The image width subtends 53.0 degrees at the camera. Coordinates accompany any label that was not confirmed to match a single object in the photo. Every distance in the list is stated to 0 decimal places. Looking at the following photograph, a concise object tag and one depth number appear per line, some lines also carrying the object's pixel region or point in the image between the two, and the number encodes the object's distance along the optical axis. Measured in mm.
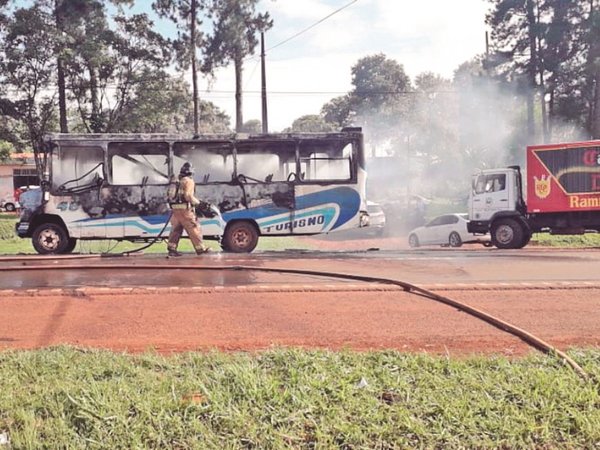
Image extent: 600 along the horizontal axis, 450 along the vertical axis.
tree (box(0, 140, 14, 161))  30286
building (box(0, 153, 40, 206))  49094
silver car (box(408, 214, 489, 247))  20922
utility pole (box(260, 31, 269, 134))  29359
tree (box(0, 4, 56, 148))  26719
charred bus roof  13570
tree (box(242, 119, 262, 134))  75444
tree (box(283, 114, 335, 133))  74269
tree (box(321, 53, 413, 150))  59081
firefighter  11992
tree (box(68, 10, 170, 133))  28766
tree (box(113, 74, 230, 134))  30031
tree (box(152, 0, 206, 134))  30844
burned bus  13562
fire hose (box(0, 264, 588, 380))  4840
